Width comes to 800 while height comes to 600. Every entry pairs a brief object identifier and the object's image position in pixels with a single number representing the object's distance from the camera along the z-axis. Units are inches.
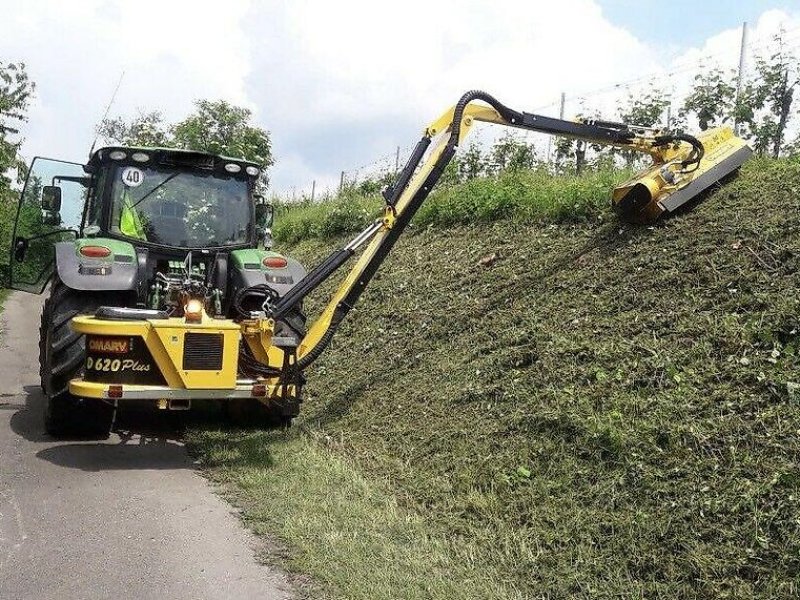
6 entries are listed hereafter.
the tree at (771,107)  359.6
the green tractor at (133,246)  237.5
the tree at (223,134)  761.6
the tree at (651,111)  400.2
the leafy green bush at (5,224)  786.2
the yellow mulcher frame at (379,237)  211.9
